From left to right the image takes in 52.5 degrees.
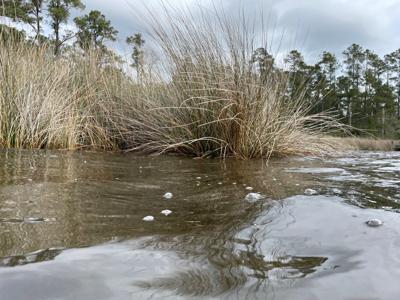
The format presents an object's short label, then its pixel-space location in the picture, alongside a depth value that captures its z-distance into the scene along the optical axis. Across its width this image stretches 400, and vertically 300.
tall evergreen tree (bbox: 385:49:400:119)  51.03
